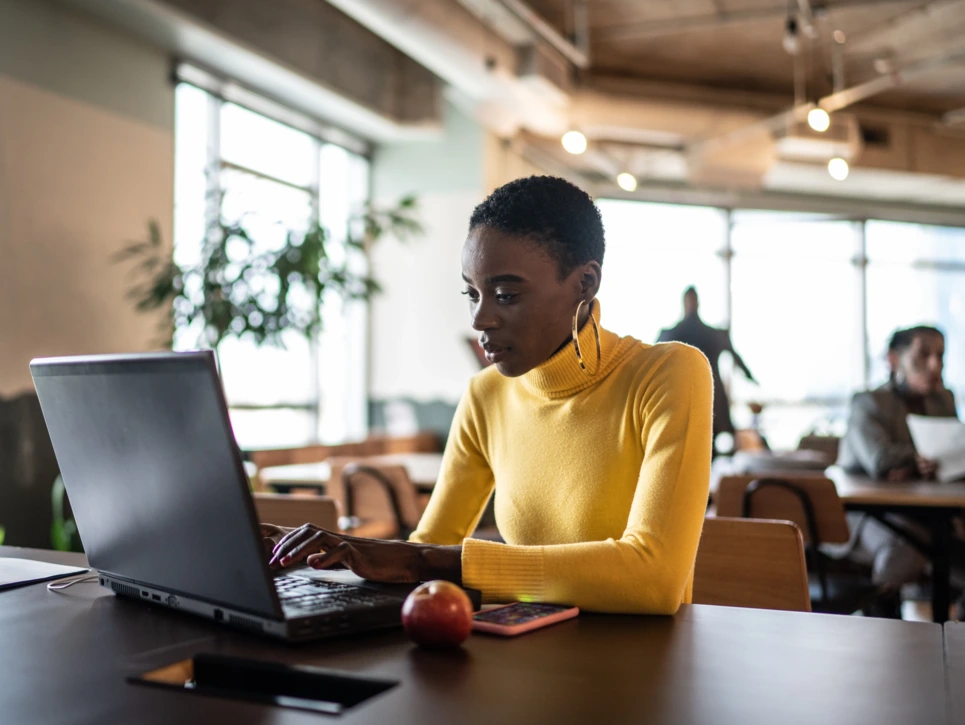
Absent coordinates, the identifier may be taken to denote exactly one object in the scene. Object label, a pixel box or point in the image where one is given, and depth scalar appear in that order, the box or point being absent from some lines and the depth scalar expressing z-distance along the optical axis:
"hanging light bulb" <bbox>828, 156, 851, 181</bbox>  7.08
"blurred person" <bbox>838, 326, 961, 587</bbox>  3.60
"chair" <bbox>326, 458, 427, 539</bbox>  3.81
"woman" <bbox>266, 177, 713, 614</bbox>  1.19
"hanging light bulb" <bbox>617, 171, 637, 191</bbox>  7.32
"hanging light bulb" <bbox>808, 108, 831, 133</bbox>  5.57
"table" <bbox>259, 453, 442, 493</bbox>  3.92
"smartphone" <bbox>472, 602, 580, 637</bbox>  1.04
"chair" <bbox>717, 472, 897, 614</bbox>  2.96
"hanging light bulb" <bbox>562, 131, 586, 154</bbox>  6.07
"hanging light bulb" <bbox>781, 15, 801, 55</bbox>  5.01
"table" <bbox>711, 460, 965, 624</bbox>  3.06
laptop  0.89
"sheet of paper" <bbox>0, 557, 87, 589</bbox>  1.38
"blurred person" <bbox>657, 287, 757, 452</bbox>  5.60
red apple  0.96
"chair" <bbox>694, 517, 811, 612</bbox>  1.80
